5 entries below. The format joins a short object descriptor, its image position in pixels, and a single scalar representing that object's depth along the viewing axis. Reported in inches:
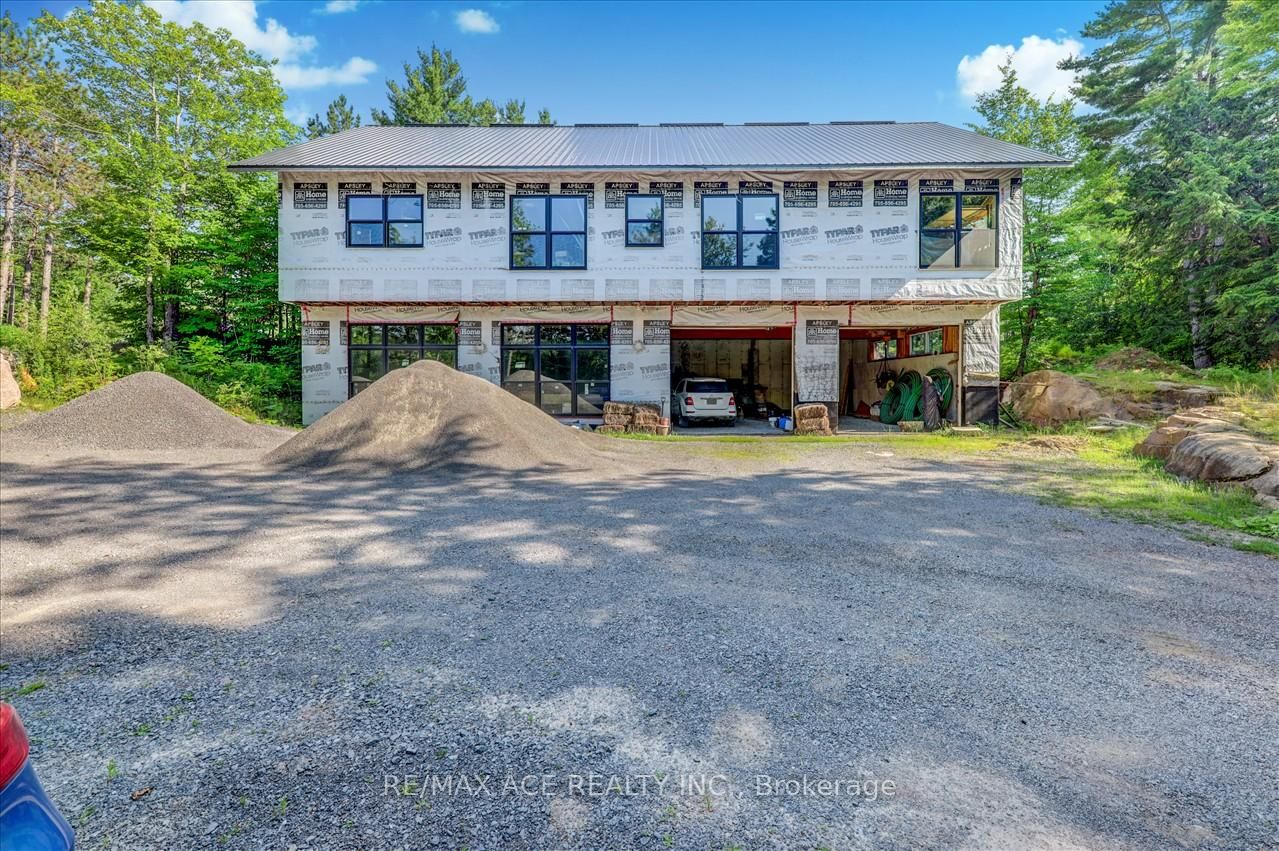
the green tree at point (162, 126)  764.6
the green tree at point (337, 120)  1195.3
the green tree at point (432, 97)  1189.7
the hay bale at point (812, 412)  653.3
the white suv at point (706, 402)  735.7
